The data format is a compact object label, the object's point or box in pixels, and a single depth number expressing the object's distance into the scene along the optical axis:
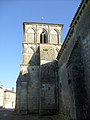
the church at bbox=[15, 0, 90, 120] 6.10
